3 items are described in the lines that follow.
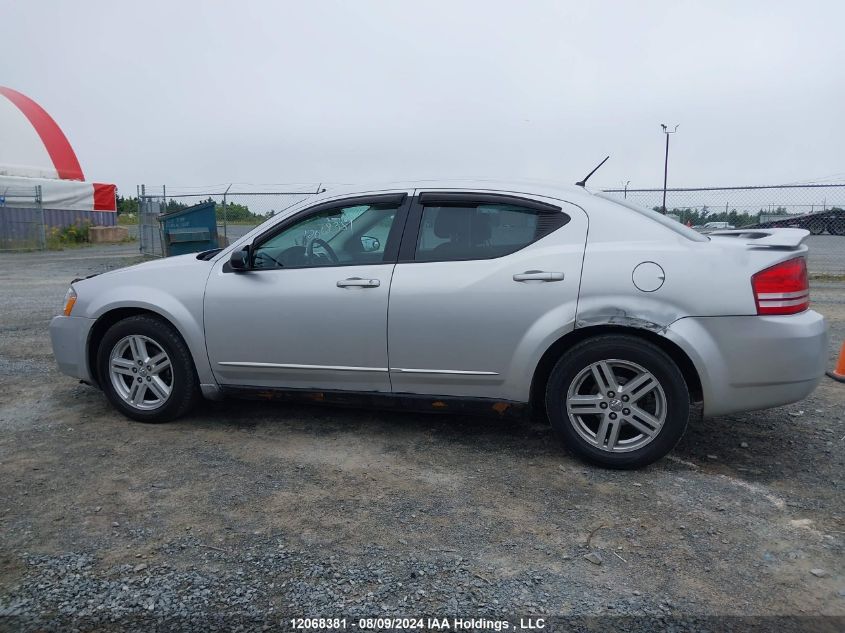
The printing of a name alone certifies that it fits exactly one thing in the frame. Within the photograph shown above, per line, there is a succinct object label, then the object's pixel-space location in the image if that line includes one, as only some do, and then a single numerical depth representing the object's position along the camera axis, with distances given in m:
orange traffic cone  5.42
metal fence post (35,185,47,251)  21.53
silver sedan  3.46
